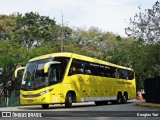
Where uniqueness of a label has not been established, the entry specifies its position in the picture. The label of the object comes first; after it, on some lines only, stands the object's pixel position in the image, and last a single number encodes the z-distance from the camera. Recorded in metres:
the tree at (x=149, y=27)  25.44
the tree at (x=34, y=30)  49.78
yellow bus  20.83
